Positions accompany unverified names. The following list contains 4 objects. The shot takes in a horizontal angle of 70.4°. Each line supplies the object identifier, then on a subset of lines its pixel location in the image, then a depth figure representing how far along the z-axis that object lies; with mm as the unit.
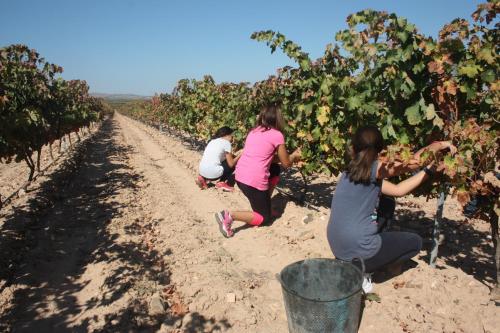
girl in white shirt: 6848
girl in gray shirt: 2871
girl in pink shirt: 4672
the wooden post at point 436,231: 3711
